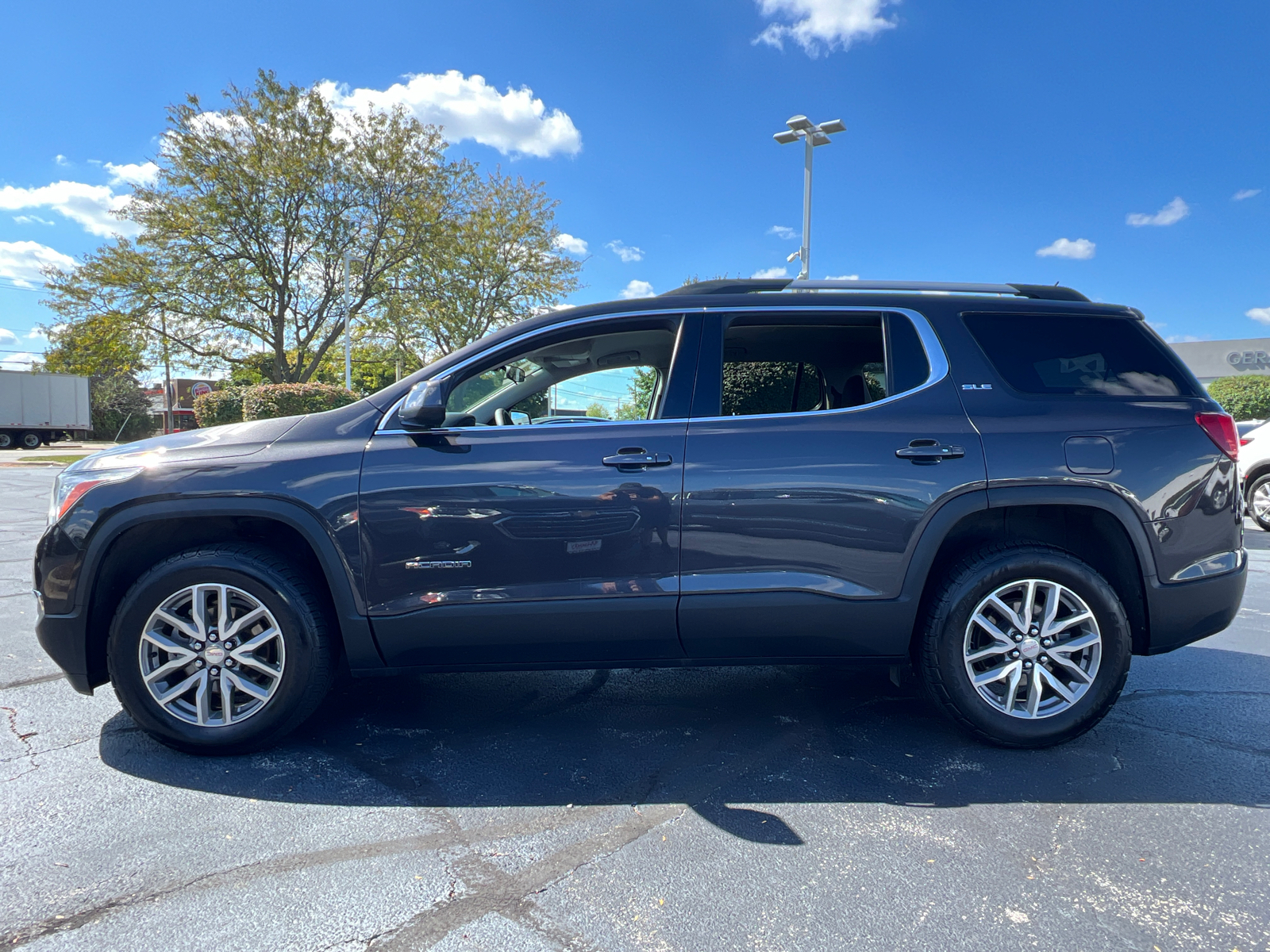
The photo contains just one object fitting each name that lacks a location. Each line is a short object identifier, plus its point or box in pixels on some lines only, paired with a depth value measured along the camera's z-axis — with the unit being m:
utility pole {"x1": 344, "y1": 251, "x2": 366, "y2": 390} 25.27
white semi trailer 36.53
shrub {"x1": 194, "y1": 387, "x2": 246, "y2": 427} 23.55
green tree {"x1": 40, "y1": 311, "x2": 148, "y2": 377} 24.72
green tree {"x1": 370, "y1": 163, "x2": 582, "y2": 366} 26.31
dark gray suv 3.10
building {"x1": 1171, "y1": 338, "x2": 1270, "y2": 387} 40.94
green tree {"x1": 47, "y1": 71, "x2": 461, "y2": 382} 23.19
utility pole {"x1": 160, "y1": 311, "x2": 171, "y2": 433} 25.03
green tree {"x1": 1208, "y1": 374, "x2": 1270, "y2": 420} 25.02
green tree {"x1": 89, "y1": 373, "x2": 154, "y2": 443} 46.78
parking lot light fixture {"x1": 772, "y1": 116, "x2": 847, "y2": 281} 16.19
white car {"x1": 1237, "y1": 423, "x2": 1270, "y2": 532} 10.04
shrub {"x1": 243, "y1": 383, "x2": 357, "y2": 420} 18.22
